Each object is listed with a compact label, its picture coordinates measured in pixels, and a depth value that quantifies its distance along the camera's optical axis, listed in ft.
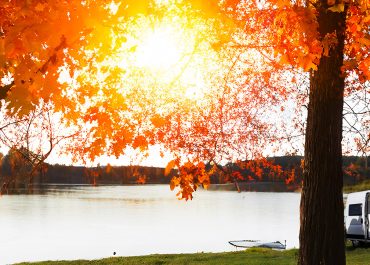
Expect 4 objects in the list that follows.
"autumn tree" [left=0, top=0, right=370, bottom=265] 16.15
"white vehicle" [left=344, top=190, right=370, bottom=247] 82.28
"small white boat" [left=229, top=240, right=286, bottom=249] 122.35
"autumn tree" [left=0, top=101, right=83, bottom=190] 47.78
